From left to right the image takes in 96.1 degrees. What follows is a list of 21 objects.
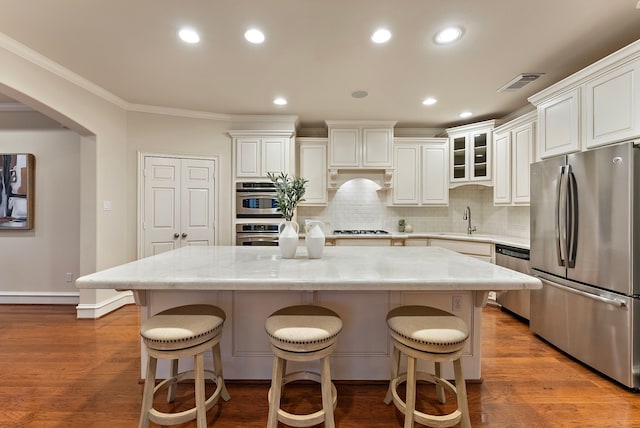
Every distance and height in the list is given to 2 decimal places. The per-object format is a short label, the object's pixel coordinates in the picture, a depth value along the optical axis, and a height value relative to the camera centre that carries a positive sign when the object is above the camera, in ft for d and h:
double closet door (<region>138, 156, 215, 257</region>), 13.06 +0.45
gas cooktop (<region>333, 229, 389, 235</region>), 14.75 -0.96
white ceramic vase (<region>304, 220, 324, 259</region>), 6.82 -0.65
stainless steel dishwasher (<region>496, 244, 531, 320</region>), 10.50 -2.00
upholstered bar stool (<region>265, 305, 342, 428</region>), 4.67 -2.20
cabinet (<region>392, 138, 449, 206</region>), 15.30 +2.25
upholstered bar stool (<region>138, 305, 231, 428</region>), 4.78 -2.23
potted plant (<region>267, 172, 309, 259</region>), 6.79 +0.18
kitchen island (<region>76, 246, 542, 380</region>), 6.14 -2.08
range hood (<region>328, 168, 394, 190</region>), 15.34 +2.04
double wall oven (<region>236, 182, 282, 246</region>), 13.99 -0.03
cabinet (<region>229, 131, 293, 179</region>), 14.01 +2.99
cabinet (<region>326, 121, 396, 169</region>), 14.80 +3.54
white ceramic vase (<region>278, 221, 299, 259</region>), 6.91 -0.68
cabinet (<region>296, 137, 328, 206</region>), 15.12 +2.50
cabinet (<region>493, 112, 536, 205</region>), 11.64 +2.40
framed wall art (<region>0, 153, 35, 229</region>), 12.28 +0.96
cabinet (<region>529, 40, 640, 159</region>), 6.93 +2.99
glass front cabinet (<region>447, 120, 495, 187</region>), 14.01 +3.10
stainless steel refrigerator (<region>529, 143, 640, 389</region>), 6.70 -1.08
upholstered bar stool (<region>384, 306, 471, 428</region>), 4.67 -2.17
